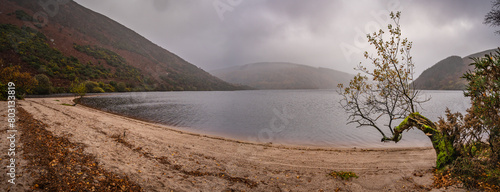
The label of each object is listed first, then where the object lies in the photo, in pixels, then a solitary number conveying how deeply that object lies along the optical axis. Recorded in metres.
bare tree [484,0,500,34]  8.28
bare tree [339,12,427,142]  9.21
